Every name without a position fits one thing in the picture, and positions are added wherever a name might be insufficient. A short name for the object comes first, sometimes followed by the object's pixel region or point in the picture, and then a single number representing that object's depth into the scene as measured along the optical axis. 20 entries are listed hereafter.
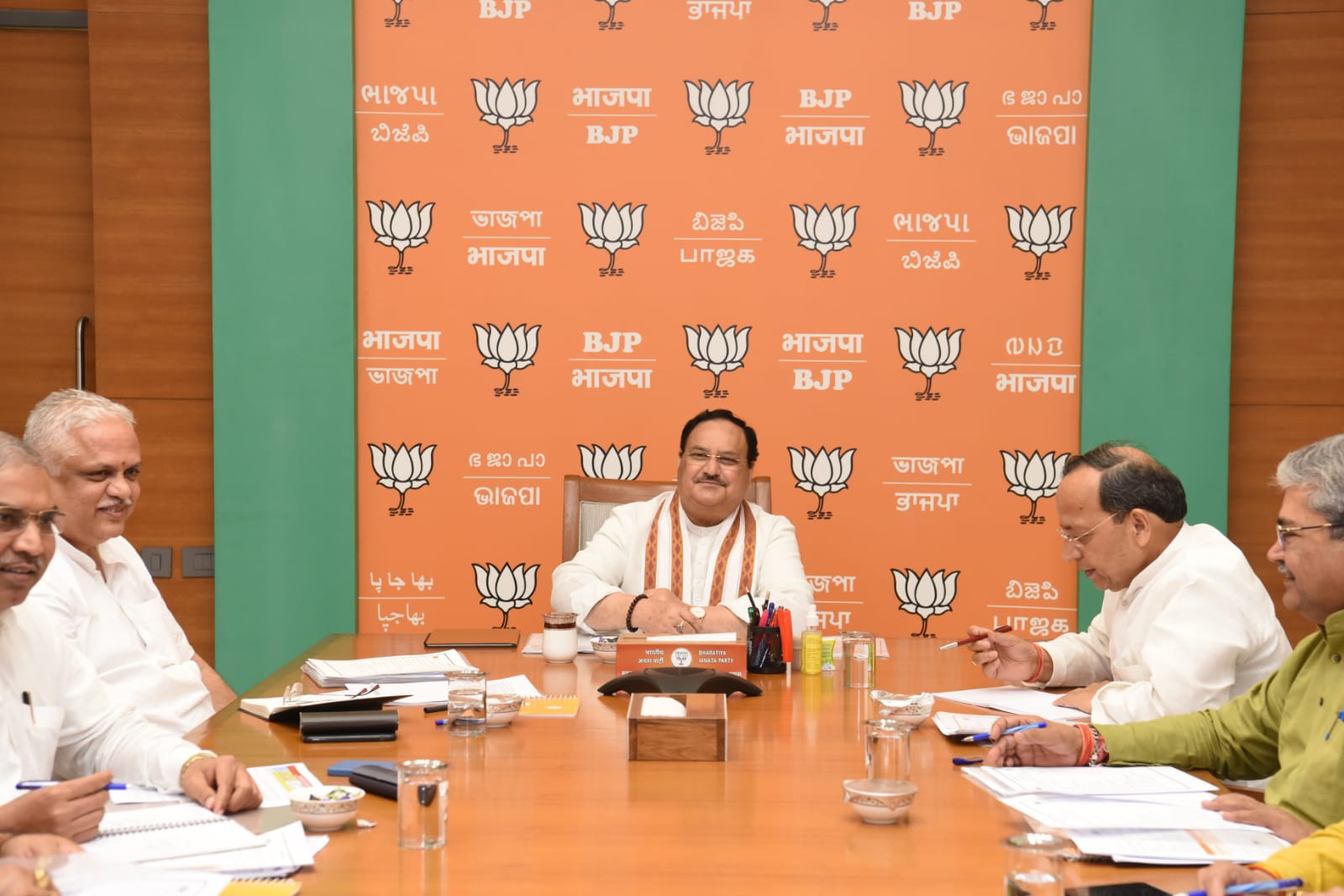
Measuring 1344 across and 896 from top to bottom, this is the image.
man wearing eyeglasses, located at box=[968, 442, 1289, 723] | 2.37
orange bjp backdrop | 4.29
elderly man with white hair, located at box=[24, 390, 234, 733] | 2.54
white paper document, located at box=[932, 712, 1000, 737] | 2.17
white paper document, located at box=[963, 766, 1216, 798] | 1.87
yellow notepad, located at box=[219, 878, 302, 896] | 1.45
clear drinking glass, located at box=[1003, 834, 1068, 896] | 1.35
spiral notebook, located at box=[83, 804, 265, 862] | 1.57
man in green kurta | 1.94
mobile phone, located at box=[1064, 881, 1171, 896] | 1.44
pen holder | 2.77
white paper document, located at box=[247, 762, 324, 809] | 1.81
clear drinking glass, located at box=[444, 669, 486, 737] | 2.16
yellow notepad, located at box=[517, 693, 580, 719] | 2.37
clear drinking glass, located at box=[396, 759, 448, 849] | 1.60
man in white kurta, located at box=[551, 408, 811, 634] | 3.52
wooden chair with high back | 3.72
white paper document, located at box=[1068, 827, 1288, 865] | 1.57
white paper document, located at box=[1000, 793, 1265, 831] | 1.69
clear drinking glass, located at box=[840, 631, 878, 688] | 2.64
